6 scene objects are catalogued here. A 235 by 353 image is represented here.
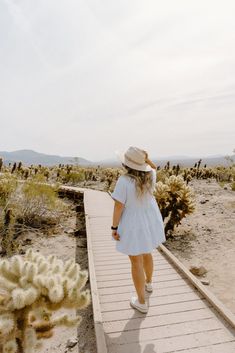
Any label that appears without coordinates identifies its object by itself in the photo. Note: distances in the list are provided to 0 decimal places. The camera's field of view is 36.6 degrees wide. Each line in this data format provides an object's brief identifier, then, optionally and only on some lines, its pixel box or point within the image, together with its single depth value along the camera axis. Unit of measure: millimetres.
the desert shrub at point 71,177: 23062
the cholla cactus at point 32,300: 2385
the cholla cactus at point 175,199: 8727
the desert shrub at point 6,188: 10164
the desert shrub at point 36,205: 10211
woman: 3869
